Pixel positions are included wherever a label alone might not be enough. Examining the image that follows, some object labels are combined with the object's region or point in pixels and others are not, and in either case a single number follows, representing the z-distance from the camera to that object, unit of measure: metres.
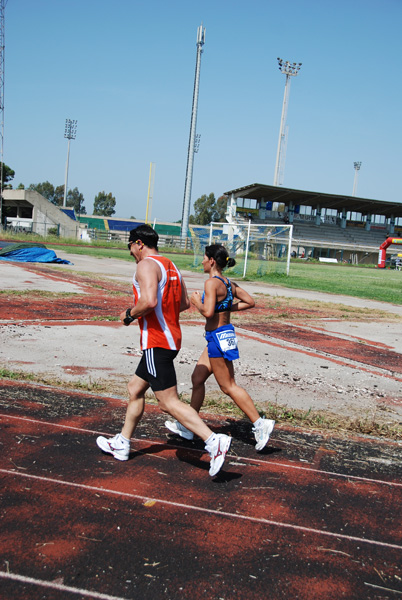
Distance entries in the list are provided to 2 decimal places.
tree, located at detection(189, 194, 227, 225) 129.38
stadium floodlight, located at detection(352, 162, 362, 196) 106.88
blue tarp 26.66
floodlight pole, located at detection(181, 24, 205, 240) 55.41
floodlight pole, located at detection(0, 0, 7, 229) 44.94
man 3.91
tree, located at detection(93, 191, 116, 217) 141.25
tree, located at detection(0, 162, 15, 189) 91.44
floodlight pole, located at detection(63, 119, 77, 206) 97.00
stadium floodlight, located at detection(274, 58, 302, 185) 63.75
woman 4.48
